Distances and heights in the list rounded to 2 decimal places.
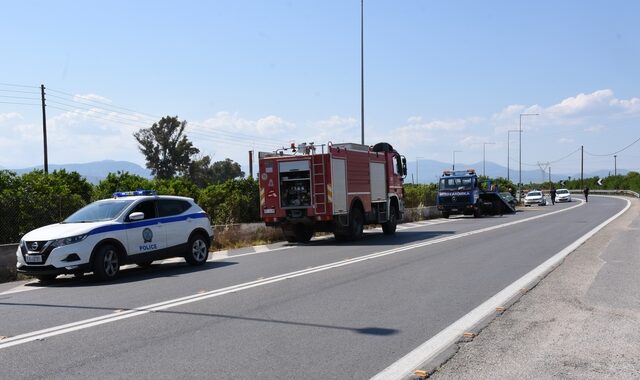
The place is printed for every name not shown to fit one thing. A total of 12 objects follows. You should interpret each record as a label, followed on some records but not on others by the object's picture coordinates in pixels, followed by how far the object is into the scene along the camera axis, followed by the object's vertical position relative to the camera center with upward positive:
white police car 10.82 -0.88
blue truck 34.78 -0.46
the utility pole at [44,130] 36.84 +3.93
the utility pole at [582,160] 113.78 +4.39
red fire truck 18.17 -0.06
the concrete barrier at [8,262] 12.59 -1.41
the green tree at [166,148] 67.99 +4.87
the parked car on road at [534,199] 55.75 -1.34
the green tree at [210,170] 69.31 +2.38
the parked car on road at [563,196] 64.19 -1.28
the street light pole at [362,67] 28.64 +5.78
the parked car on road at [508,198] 39.70 -0.87
